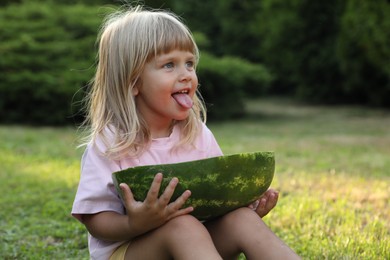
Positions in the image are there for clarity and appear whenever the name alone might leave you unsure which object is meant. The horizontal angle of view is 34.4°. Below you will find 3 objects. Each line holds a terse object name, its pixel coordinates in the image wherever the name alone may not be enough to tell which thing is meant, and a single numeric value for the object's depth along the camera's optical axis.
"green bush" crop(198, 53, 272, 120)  12.43
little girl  2.17
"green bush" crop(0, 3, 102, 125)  10.69
